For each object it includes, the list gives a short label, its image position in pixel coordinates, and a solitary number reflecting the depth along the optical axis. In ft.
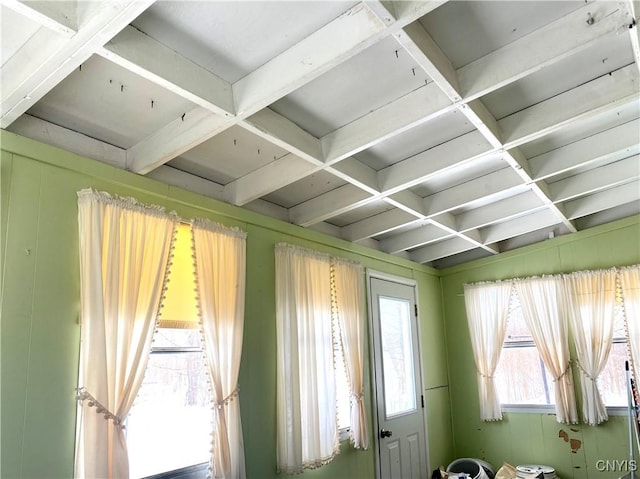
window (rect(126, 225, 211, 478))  7.93
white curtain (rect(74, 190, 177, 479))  6.91
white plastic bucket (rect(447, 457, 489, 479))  15.90
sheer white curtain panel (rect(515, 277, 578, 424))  15.58
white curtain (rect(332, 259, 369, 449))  12.60
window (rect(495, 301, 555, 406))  16.46
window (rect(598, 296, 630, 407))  15.12
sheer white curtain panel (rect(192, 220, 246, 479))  8.77
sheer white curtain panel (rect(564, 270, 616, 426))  15.10
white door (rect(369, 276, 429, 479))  14.16
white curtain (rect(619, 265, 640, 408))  14.64
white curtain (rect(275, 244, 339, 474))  10.41
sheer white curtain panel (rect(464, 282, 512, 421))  17.10
